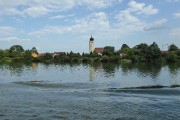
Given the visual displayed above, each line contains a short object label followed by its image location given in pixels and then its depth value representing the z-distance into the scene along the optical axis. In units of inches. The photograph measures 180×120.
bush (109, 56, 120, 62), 6397.6
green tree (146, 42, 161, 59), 6323.8
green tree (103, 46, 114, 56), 7030.5
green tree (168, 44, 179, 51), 7372.1
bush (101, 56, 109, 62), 6475.4
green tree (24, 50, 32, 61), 7338.6
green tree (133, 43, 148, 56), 6498.0
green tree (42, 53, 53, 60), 7591.5
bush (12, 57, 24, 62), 7237.7
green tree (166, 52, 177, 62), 6038.4
